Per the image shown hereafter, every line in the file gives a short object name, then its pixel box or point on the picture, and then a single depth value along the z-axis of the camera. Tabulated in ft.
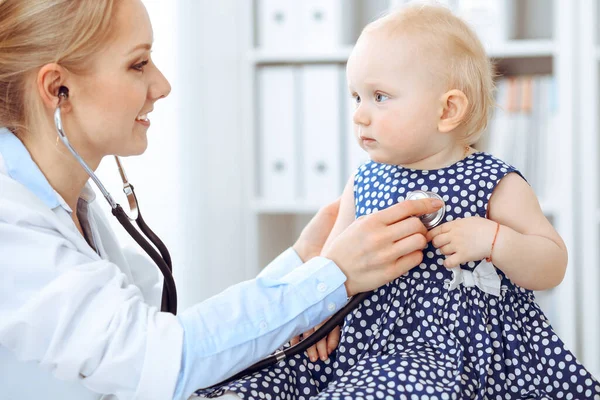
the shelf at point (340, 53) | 7.72
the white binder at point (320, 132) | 8.01
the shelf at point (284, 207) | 8.15
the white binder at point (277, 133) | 8.11
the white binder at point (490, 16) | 7.75
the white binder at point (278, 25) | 8.08
